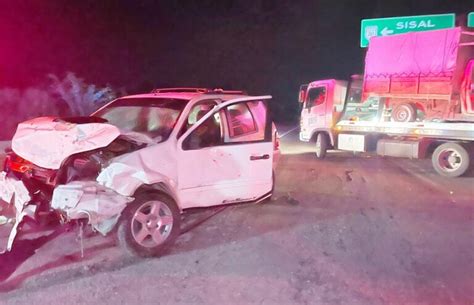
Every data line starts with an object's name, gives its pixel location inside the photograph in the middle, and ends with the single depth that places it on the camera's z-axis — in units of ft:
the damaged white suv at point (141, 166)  19.24
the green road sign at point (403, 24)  80.94
